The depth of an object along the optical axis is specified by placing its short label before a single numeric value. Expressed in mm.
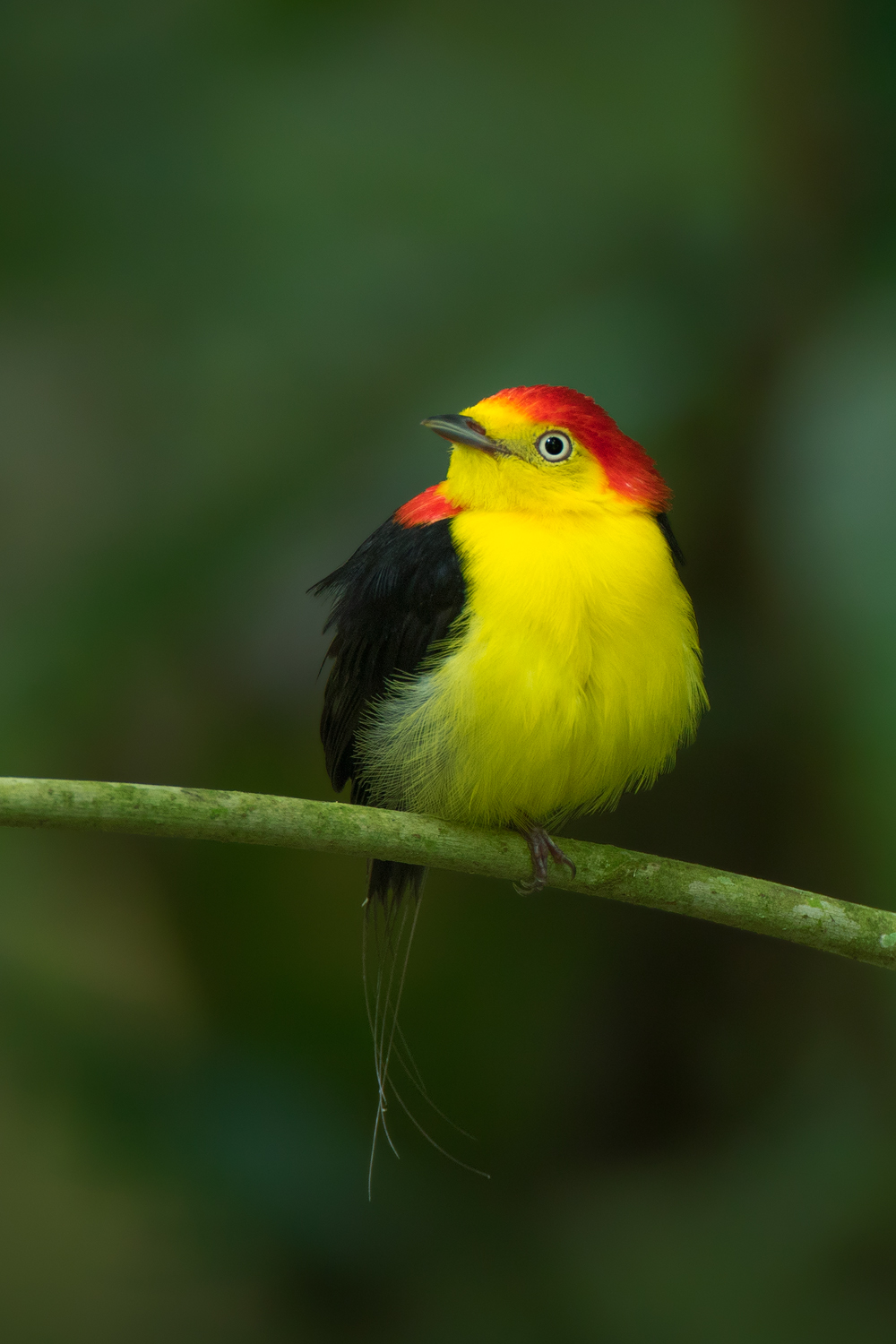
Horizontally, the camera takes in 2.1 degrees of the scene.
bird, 2950
